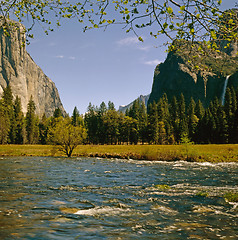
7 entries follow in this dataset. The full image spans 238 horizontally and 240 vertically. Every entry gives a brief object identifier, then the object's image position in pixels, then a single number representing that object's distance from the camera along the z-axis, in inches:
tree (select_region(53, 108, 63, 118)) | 4581.7
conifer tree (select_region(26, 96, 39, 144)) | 4155.8
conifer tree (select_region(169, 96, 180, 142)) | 4138.3
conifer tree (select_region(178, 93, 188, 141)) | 3878.7
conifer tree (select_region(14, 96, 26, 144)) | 4018.2
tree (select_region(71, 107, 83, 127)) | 4894.7
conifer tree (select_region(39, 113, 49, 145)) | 4441.4
